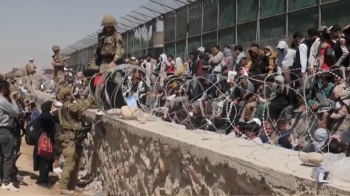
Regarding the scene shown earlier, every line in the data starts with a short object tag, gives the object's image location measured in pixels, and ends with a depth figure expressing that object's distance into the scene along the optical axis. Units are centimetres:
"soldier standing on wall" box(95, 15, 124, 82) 807
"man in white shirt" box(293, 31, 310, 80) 703
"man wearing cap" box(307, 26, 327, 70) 682
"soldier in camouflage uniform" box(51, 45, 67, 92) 1234
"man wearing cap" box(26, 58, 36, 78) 1816
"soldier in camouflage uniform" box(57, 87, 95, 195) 771
